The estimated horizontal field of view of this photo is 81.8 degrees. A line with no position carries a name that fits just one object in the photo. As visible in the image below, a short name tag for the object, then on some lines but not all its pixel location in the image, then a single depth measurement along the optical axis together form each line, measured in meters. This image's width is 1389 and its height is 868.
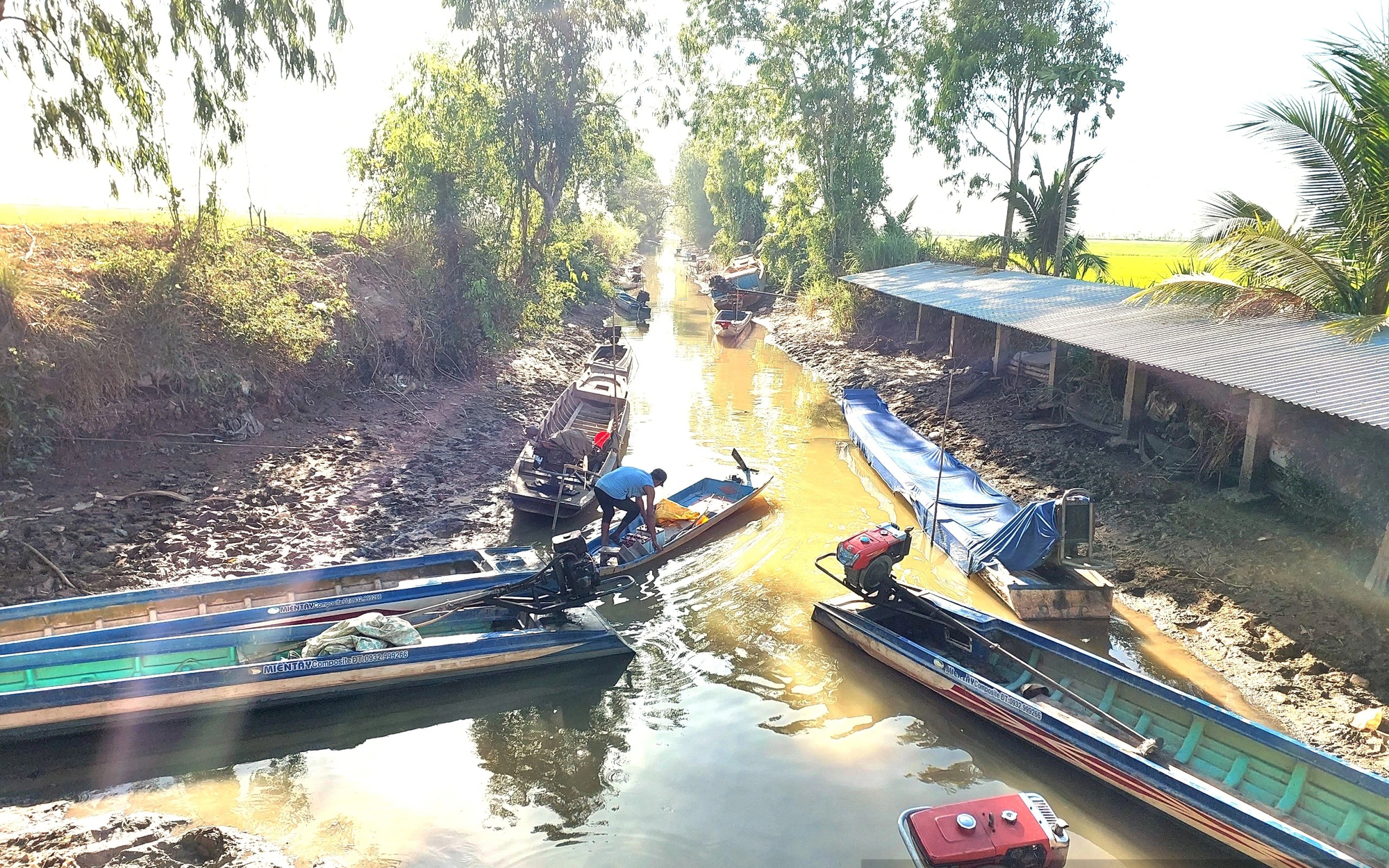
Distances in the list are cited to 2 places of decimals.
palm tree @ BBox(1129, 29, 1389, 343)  10.79
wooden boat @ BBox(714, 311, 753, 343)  31.33
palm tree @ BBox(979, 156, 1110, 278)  25.17
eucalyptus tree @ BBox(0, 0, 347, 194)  10.95
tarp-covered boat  9.98
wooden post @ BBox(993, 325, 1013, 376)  19.22
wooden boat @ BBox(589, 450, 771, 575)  10.90
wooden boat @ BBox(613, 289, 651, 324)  36.91
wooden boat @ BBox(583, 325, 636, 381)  19.39
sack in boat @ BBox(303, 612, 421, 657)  7.74
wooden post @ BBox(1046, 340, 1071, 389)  16.83
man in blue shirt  10.77
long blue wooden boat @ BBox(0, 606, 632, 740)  6.68
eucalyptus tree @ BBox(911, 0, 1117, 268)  25.08
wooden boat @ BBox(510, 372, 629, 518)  12.22
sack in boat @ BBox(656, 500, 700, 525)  12.40
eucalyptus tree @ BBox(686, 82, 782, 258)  36.47
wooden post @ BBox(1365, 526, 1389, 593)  8.71
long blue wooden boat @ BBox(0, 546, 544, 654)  7.82
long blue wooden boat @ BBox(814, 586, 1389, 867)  5.80
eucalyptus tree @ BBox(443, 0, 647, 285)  21.36
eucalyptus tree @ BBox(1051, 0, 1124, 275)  24.97
